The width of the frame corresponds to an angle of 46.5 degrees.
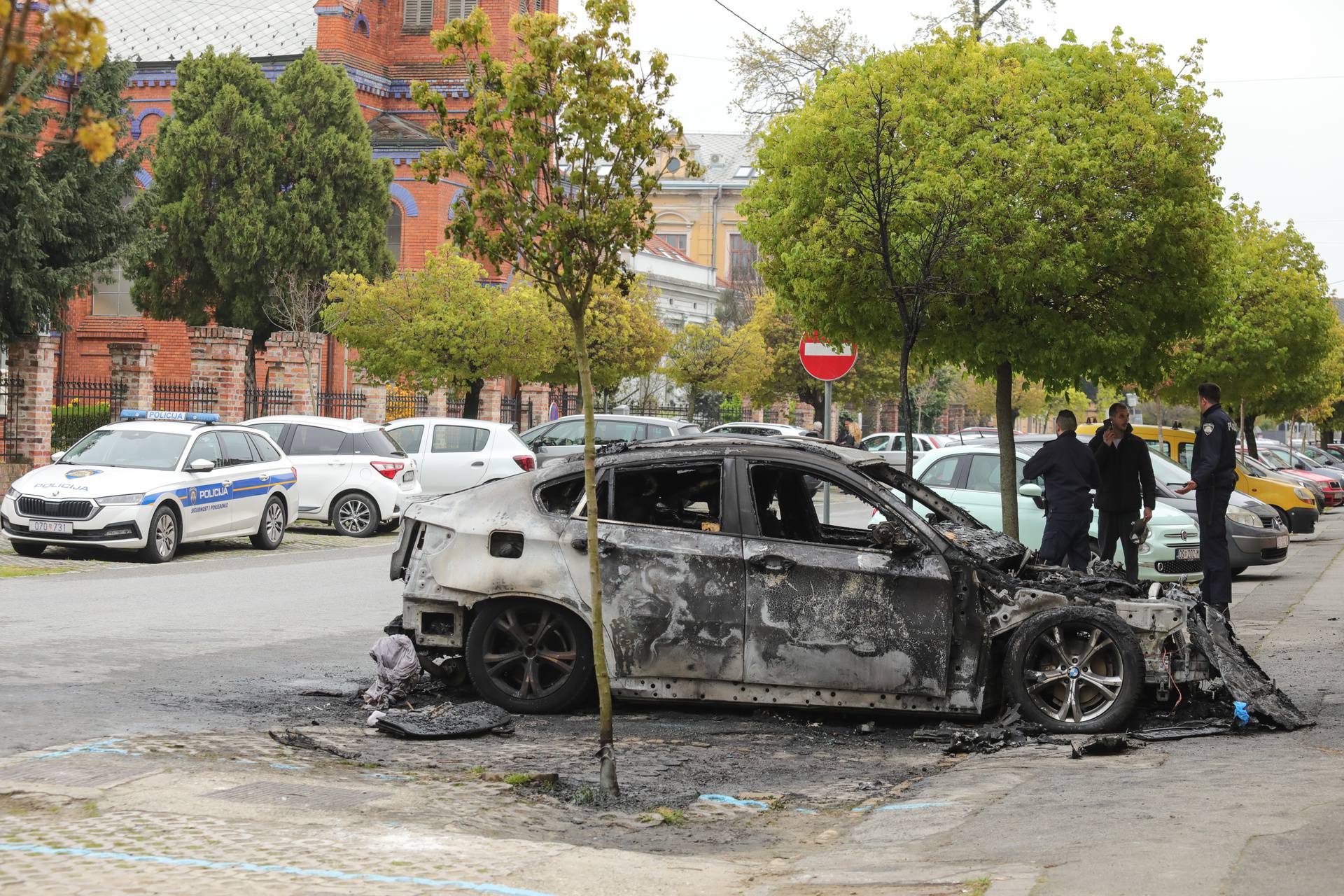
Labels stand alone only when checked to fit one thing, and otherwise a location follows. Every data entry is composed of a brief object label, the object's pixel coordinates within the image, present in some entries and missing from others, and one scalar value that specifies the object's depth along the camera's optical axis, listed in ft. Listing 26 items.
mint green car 52.08
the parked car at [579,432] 92.68
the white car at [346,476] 76.89
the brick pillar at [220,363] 104.78
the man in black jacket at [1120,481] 45.44
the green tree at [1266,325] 106.22
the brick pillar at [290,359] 114.62
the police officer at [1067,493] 43.06
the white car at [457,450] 83.20
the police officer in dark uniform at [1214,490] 40.57
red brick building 164.25
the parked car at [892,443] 126.62
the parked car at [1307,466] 126.62
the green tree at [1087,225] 48.83
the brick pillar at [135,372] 98.84
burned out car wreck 27.81
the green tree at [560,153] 24.14
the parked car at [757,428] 114.52
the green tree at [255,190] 133.39
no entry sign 58.18
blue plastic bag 27.55
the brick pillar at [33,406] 89.25
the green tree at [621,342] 142.61
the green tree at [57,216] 91.66
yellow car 84.58
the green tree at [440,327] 110.63
